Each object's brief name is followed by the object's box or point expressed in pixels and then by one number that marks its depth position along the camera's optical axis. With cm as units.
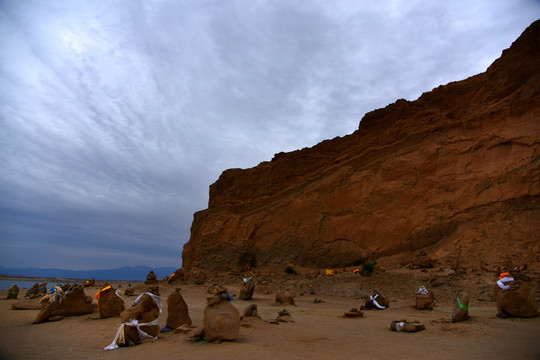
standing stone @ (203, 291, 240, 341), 704
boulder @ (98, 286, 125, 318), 1110
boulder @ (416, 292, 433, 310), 1261
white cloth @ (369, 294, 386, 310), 1330
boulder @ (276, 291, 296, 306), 1490
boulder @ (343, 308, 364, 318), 1135
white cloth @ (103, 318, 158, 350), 691
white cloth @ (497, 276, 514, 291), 976
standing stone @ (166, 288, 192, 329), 894
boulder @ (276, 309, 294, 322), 1001
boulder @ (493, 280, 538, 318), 960
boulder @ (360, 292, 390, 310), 1336
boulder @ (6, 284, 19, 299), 2136
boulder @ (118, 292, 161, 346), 725
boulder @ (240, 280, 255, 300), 1730
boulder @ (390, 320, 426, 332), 834
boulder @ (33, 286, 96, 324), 1098
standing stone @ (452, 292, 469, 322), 900
